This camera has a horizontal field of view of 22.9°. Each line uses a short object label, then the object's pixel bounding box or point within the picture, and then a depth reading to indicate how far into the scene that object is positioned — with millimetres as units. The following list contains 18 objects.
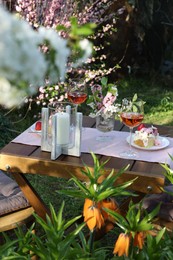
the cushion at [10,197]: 2377
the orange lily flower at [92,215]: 1537
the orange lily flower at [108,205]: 1632
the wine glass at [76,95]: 2567
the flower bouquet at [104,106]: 2436
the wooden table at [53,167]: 2098
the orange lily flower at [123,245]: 1428
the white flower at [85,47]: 573
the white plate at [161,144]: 2356
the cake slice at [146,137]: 2371
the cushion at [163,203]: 2328
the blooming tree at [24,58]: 535
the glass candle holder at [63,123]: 2201
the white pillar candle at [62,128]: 2189
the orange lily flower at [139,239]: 1464
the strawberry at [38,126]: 2560
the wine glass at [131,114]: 2251
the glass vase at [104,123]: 2497
